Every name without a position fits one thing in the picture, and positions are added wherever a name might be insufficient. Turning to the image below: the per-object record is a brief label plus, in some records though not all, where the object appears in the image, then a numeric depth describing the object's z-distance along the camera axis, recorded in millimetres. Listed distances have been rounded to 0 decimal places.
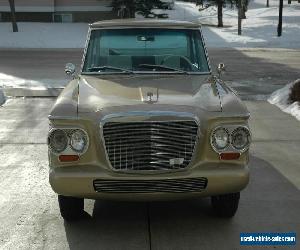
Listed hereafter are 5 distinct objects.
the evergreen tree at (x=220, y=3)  40062
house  38562
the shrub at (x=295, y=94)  11594
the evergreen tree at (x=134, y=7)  35625
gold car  4617
